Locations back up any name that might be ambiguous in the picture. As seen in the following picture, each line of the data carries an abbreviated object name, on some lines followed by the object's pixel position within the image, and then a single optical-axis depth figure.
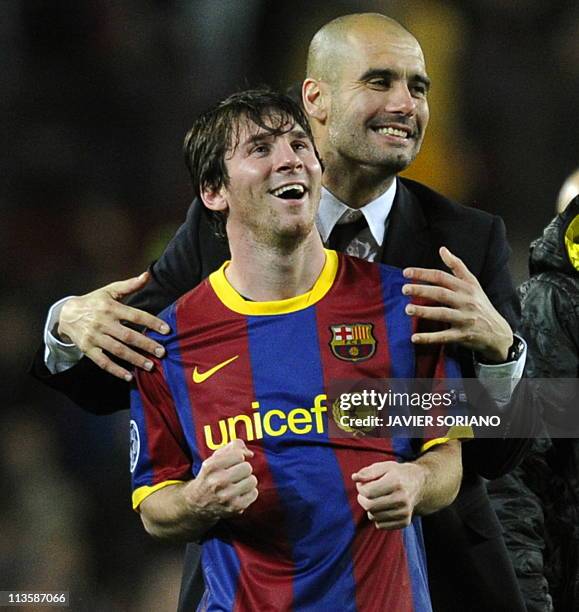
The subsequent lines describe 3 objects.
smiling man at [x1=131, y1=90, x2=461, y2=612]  18.45
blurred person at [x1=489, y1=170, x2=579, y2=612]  19.06
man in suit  18.85
